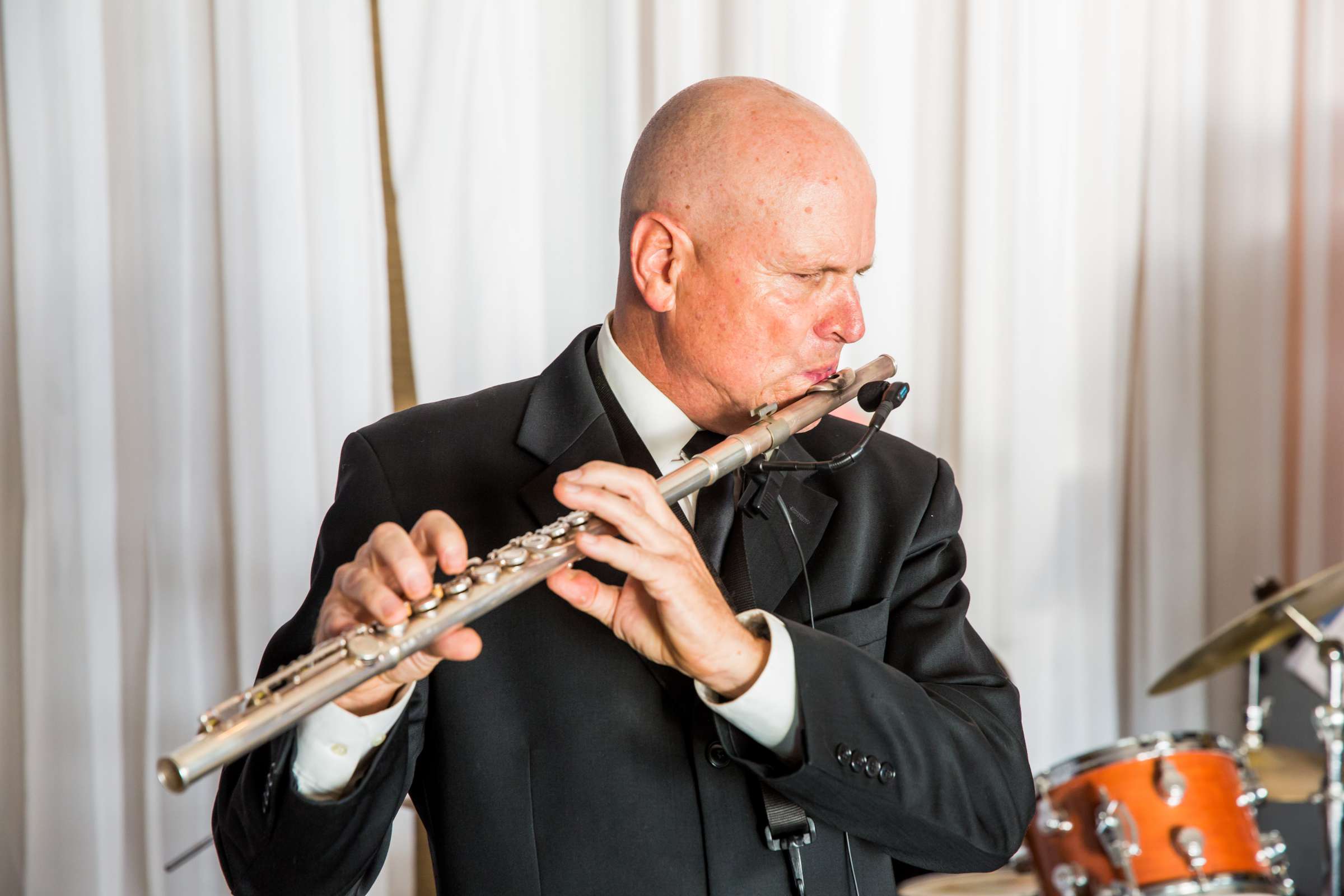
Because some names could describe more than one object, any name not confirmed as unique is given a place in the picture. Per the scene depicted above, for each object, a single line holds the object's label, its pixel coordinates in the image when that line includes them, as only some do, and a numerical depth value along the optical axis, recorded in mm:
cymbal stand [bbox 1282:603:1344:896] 2736
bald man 1285
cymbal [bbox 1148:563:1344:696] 2535
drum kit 2424
